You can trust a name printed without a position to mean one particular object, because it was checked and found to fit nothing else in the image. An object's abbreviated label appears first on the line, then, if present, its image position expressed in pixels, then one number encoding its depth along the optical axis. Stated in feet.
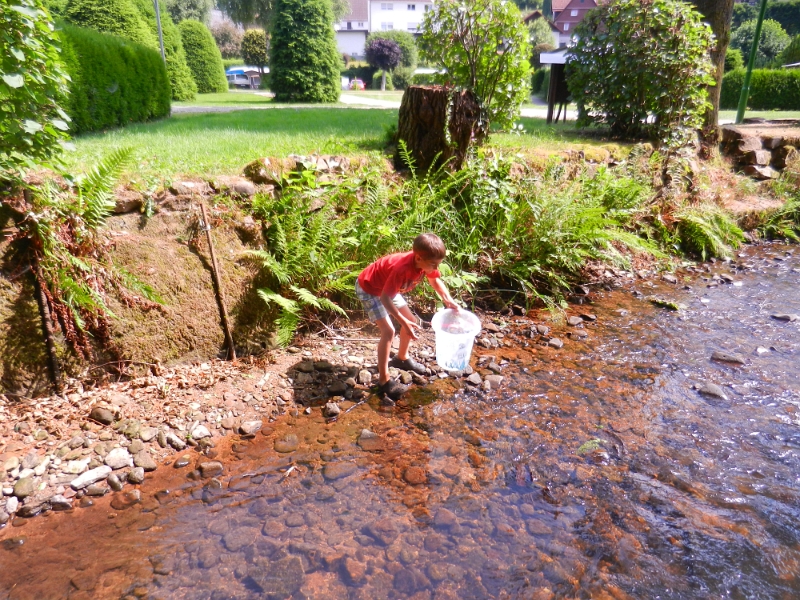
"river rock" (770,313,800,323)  17.57
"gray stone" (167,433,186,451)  10.96
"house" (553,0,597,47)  205.57
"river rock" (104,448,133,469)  10.31
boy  11.21
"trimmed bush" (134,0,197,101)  56.34
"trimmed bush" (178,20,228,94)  69.10
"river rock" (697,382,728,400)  13.05
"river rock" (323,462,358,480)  10.45
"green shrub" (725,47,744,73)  74.49
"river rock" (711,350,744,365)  14.76
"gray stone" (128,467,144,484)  10.09
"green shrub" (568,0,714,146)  25.30
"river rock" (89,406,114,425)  11.10
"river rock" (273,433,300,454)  11.15
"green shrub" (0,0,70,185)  9.99
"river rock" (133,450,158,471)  10.39
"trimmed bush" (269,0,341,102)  58.29
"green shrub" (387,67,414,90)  113.68
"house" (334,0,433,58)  204.74
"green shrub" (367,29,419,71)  124.06
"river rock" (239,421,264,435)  11.59
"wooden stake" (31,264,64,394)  11.24
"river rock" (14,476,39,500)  9.46
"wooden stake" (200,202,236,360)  13.53
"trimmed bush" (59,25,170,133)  22.72
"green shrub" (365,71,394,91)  119.91
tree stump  18.47
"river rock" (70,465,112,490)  9.82
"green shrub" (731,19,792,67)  104.99
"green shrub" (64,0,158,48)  44.39
